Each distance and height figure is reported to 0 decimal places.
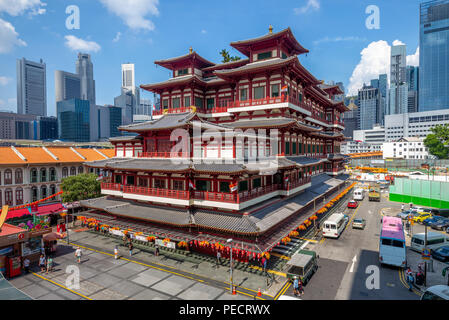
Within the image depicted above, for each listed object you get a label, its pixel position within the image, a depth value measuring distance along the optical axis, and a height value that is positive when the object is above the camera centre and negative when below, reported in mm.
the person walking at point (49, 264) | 25625 -11529
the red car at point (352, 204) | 54406 -11430
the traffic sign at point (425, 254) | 24091 -10058
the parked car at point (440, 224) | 39562 -11684
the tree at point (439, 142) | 107938 +4440
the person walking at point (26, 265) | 25781 -11609
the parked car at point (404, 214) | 44500 -11398
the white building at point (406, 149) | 137250 +1773
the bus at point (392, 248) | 25734 -10179
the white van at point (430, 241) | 30516 -11165
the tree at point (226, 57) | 53312 +20827
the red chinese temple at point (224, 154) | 26359 -229
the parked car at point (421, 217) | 43375 -11511
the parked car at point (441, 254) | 28094 -11740
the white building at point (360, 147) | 187500 +4103
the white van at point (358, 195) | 60875 -10496
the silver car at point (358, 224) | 39500 -11439
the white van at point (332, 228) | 34969 -10788
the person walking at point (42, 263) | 26000 -11524
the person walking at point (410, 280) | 22312 -11685
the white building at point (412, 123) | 160775 +20092
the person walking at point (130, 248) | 29391 -11452
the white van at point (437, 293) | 16312 -9516
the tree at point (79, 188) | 41344 -5823
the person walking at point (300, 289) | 21108 -11698
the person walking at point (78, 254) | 27453 -11242
